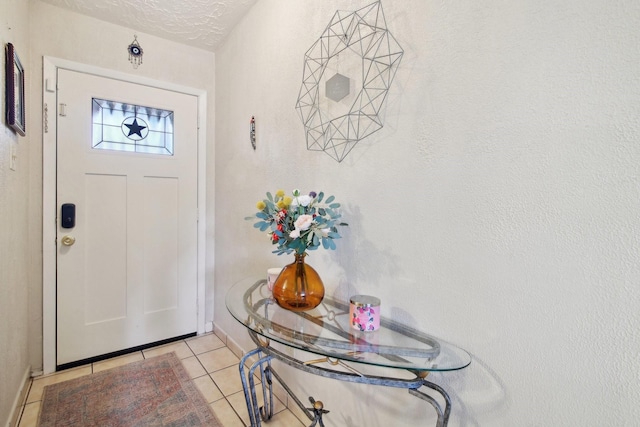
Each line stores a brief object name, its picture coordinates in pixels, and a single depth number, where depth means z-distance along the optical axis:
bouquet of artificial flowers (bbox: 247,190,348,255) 1.04
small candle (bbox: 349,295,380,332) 0.96
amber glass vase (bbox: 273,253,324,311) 1.12
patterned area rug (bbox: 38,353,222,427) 1.54
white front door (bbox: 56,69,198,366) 2.01
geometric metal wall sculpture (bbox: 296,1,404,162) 1.09
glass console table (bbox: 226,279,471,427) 0.82
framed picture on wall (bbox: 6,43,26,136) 1.39
